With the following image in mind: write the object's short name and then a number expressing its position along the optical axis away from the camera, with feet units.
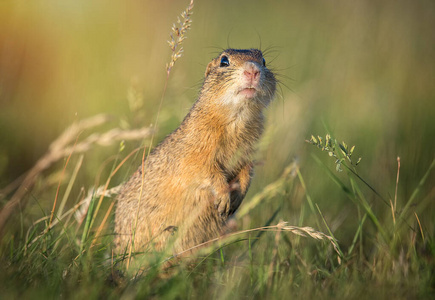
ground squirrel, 29.30
